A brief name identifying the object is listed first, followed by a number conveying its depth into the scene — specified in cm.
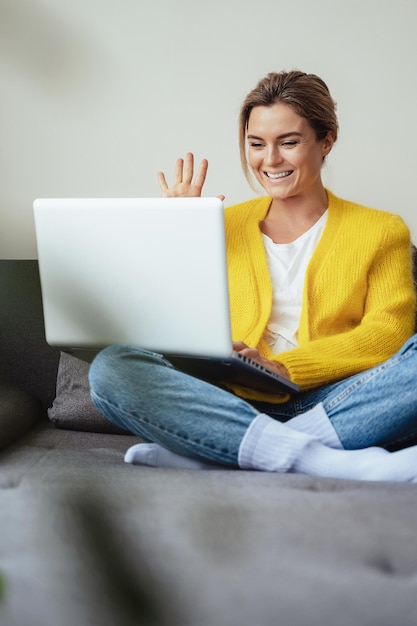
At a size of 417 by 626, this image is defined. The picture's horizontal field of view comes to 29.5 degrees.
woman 139
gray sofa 108
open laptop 137
